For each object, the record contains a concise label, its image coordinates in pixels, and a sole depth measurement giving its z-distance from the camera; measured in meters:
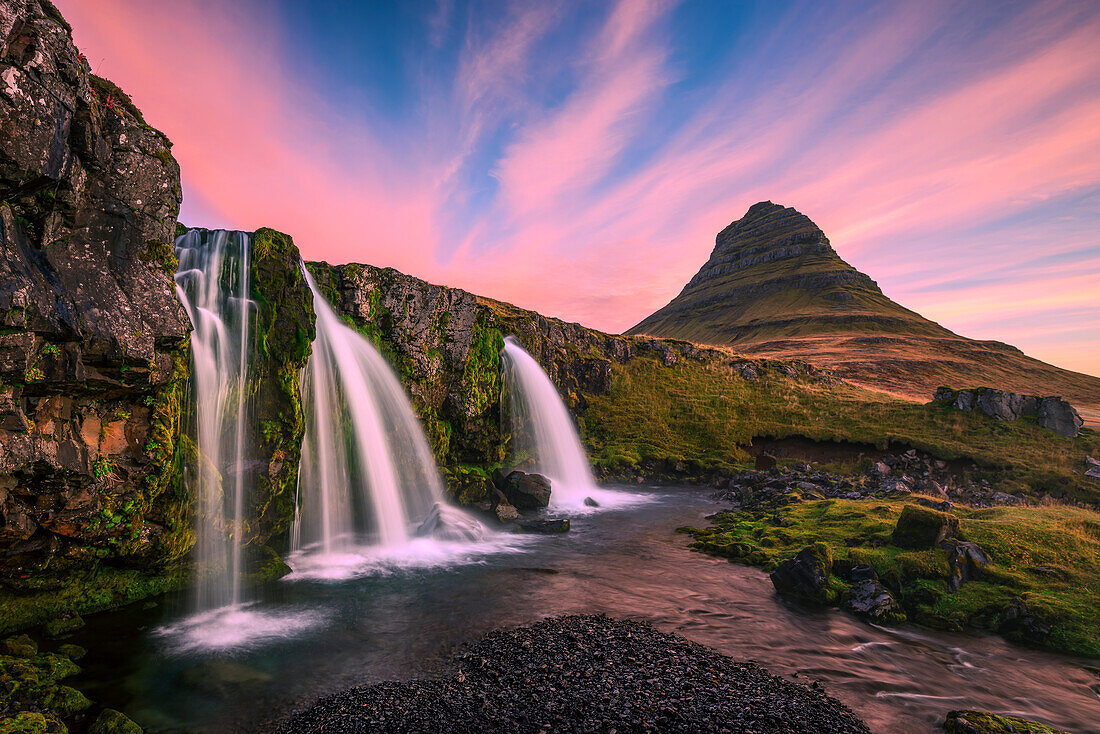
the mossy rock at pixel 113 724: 7.67
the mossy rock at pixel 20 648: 9.34
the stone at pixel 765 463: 37.83
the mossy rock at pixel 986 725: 7.73
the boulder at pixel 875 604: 13.15
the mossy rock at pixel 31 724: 6.93
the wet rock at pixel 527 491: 26.53
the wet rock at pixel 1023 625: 11.70
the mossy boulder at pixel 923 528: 15.10
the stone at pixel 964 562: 13.91
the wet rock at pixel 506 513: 24.19
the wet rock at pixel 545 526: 22.78
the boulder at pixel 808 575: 14.43
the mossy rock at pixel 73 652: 9.89
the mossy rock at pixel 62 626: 10.62
